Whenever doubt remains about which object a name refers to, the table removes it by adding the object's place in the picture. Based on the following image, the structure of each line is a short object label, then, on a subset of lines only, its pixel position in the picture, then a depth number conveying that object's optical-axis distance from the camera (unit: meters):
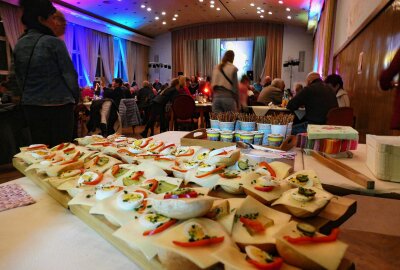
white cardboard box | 1.00
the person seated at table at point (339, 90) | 3.74
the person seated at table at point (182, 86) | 5.46
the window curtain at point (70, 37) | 9.19
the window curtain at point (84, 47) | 9.74
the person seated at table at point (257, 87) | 9.19
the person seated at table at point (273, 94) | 5.20
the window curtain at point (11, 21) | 7.33
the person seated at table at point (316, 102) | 3.23
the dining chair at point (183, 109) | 4.91
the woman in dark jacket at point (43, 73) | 1.77
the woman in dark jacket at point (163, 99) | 5.44
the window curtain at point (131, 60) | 12.45
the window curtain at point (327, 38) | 6.19
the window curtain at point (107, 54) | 10.93
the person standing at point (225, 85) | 3.79
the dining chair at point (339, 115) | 2.81
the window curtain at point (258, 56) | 13.32
